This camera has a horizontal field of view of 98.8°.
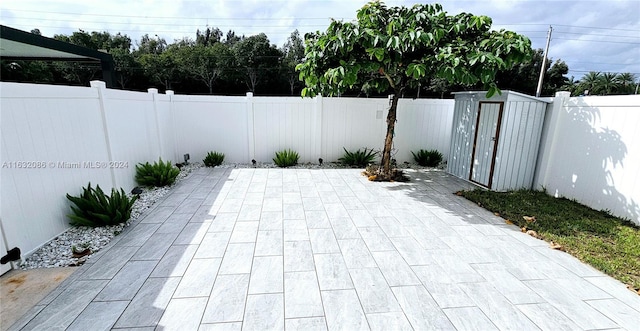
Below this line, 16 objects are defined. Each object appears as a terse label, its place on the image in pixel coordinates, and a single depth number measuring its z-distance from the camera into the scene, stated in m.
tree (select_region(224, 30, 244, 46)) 42.84
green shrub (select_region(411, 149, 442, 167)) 7.13
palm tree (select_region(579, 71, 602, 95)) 32.22
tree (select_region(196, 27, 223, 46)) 41.69
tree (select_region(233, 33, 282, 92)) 29.09
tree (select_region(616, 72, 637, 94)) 30.84
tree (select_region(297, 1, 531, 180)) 4.07
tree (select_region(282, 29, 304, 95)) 30.25
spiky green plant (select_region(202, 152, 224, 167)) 6.49
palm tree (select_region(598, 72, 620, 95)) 31.27
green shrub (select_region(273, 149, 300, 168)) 6.67
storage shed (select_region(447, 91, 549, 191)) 4.69
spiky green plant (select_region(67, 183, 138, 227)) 3.13
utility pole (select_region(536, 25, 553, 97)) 18.21
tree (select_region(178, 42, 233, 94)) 28.38
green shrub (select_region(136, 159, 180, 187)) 4.65
